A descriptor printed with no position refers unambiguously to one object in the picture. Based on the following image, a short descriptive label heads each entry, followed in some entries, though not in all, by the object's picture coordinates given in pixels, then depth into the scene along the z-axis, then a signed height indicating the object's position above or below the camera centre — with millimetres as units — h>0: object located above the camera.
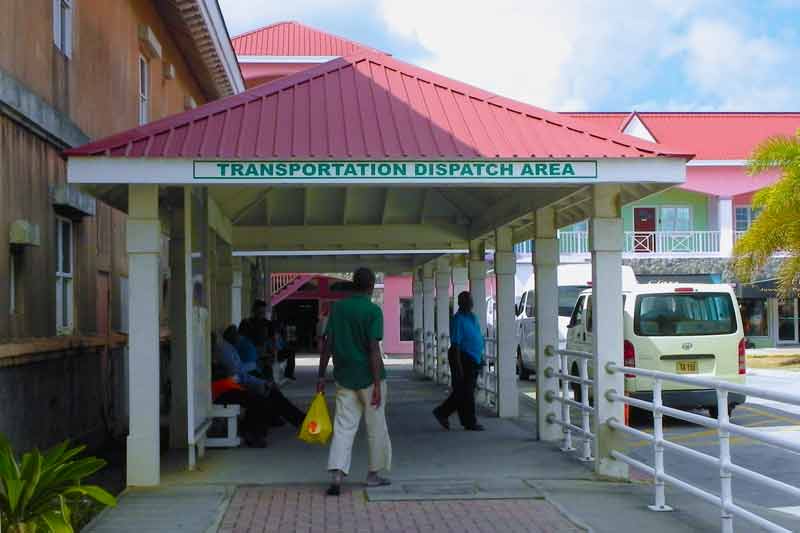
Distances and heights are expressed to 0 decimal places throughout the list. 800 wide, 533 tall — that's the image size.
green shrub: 6750 -1294
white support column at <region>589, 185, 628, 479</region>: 9562 -47
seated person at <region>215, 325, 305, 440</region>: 12086 -1100
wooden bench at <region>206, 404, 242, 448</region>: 11484 -1450
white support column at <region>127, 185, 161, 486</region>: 9094 -345
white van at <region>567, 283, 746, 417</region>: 14547 -688
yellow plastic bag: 8883 -1122
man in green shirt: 8648 -688
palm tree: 28062 +1907
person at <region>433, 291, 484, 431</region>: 12977 -909
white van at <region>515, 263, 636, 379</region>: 23625 -383
